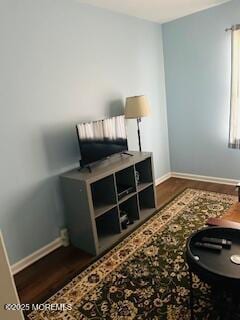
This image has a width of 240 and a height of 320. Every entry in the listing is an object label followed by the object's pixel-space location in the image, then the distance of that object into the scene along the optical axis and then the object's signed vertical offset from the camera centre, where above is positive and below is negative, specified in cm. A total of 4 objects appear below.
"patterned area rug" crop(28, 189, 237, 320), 170 -142
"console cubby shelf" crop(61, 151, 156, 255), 235 -103
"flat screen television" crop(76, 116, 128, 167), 251 -39
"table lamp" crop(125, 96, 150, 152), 300 -12
